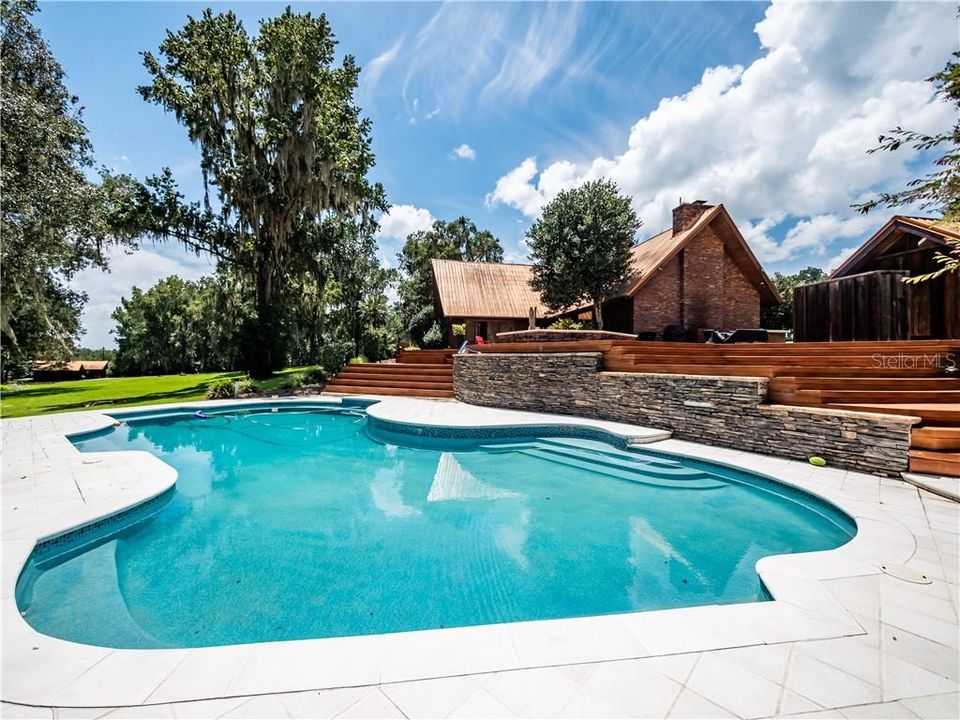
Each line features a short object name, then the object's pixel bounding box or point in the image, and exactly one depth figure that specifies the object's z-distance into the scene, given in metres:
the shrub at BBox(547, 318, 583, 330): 16.64
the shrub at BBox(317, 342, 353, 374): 18.55
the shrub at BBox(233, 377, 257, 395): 15.88
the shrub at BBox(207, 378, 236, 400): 15.41
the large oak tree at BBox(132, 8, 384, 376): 14.99
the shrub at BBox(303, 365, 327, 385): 17.69
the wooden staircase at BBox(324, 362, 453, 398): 15.69
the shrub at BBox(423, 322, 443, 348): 23.44
